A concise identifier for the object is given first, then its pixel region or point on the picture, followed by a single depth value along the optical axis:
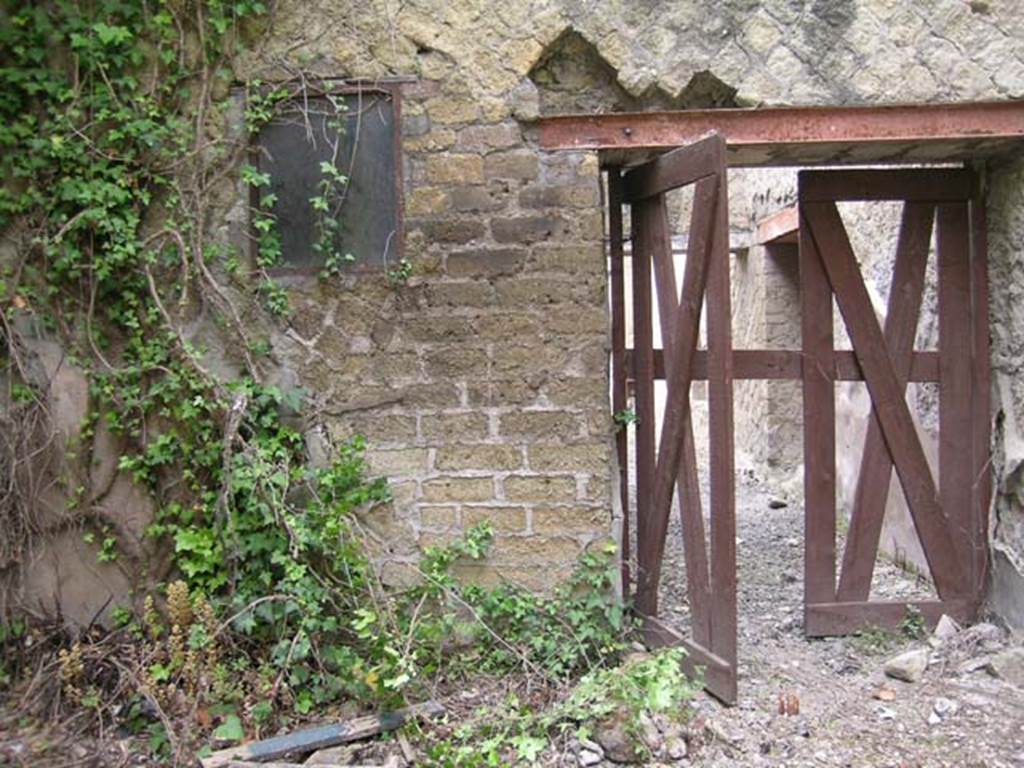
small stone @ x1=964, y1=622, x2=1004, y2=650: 4.14
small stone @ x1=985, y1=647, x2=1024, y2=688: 3.85
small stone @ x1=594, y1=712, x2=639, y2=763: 3.29
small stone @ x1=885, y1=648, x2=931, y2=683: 3.92
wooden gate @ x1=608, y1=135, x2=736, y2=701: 3.66
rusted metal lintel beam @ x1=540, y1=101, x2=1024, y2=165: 3.88
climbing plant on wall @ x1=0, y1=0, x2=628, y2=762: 3.80
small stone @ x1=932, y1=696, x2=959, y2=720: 3.63
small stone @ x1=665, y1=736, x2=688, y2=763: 3.33
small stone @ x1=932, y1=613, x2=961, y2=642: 4.28
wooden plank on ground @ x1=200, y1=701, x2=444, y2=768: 3.37
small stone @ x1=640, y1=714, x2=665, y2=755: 3.35
